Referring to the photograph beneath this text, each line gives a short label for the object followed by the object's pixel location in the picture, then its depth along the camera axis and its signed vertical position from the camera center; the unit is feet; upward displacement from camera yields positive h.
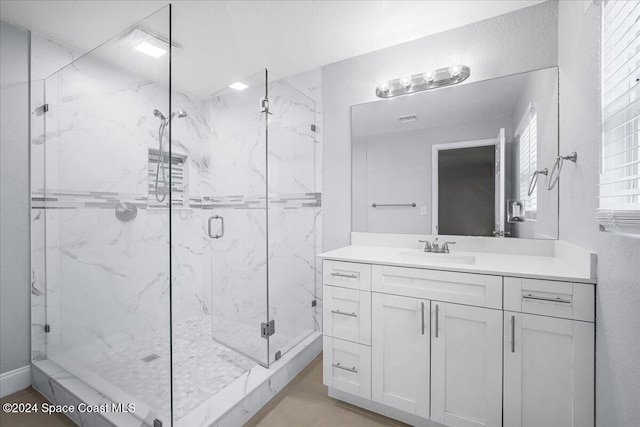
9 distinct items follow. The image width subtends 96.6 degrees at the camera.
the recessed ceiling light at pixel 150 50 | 4.20 +2.45
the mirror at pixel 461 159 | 5.76 +1.22
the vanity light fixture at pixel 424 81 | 6.43 +3.13
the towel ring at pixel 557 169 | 4.57 +0.82
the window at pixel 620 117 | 2.71 +1.02
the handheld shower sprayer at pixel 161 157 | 4.20 +0.81
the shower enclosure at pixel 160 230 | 4.41 -0.40
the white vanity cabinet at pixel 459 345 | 4.07 -2.22
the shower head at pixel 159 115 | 4.22 +1.44
